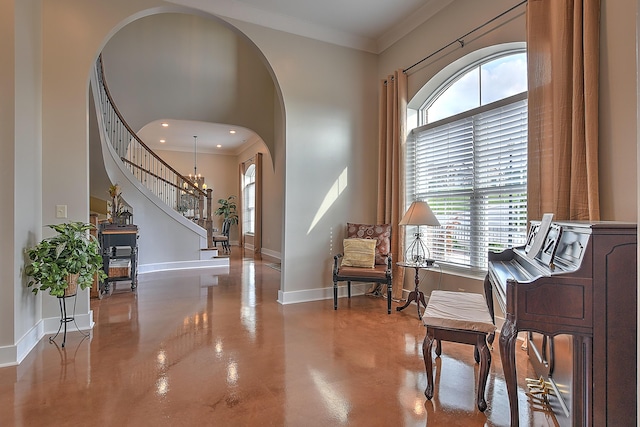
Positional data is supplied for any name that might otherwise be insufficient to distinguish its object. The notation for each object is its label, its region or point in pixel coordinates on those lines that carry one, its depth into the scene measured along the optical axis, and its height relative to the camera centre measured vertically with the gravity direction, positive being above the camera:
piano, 1.63 -0.49
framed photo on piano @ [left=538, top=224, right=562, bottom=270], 2.06 -0.21
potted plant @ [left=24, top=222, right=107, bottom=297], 3.00 -0.44
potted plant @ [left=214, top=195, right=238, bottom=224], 11.94 +0.10
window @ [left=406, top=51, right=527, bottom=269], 3.48 +0.61
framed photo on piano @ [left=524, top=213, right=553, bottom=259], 2.34 -0.18
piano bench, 2.17 -0.74
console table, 5.33 -0.49
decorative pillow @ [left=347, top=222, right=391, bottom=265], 4.72 -0.31
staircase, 6.46 -0.02
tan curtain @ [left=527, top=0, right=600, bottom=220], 2.58 +0.84
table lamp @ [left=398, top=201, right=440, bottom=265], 3.89 -0.06
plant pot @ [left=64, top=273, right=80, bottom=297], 3.27 -0.69
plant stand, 3.25 -1.02
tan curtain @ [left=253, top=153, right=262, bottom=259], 9.91 +0.11
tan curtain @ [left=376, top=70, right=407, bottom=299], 4.72 +0.70
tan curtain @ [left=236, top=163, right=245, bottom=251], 11.77 +0.34
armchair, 4.27 -0.65
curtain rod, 3.33 +1.97
